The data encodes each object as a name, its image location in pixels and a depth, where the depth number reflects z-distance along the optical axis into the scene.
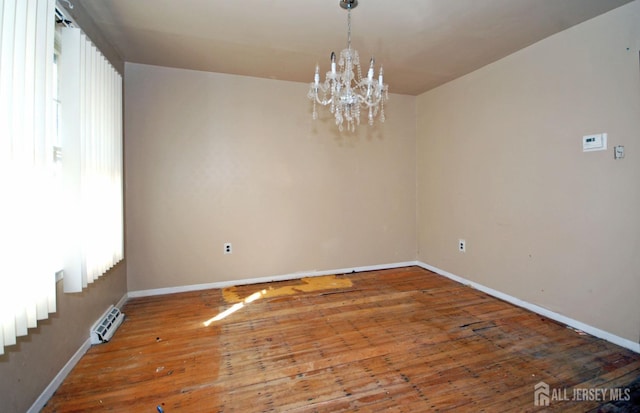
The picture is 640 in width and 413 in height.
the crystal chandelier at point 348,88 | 1.96
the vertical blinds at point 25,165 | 1.24
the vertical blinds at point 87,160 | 1.84
